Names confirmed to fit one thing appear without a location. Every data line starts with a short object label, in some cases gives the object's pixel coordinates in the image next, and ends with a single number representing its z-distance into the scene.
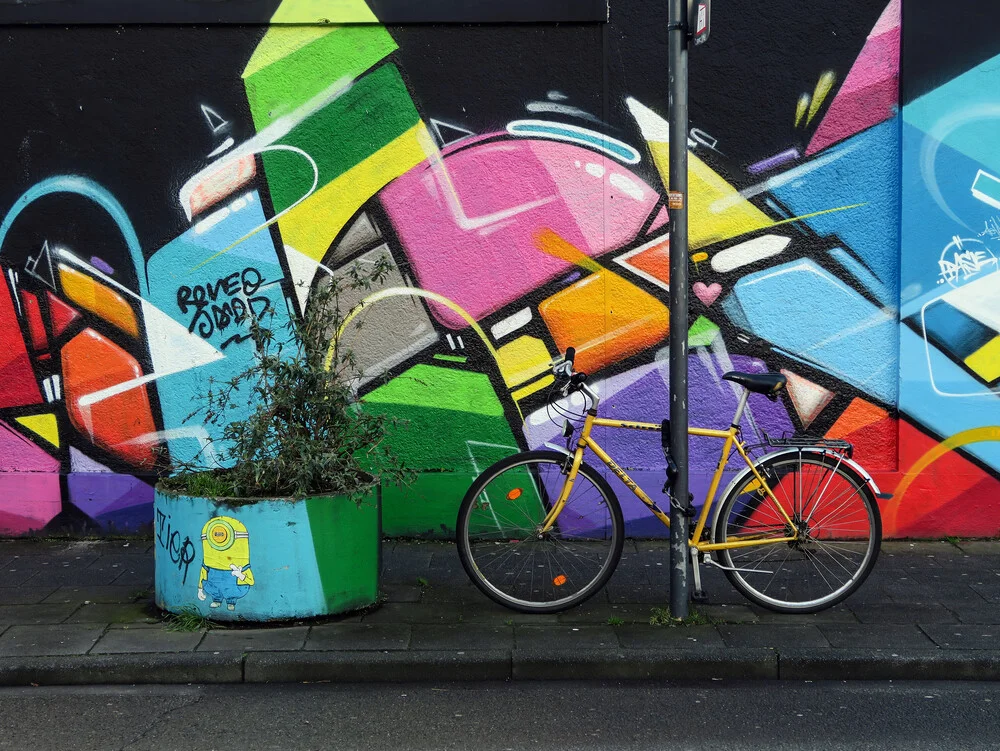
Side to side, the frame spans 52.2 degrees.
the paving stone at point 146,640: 4.95
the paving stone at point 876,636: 4.99
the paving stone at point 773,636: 5.00
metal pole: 5.04
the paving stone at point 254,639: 4.96
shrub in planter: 5.18
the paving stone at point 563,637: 5.01
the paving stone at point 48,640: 4.93
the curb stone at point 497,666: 4.79
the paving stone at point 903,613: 5.35
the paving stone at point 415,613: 5.38
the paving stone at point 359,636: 4.98
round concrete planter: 5.16
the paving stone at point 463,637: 5.00
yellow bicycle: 5.46
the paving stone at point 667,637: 4.99
